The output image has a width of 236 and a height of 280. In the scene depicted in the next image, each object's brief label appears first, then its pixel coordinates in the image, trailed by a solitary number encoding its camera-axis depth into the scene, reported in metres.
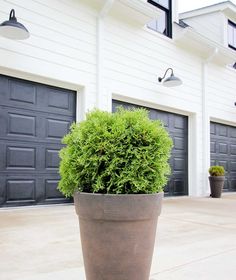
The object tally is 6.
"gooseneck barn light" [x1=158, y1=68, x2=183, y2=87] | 7.40
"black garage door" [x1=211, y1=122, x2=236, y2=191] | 9.75
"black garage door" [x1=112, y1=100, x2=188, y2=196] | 8.34
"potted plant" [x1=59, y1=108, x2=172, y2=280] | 1.93
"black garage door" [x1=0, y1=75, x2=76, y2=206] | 5.27
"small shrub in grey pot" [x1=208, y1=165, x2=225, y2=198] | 8.55
